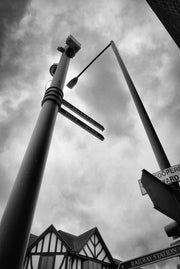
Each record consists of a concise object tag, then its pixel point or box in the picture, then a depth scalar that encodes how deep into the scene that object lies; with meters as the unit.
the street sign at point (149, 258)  2.48
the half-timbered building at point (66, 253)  17.38
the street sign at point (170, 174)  2.79
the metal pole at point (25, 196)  1.55
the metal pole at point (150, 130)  3.08
